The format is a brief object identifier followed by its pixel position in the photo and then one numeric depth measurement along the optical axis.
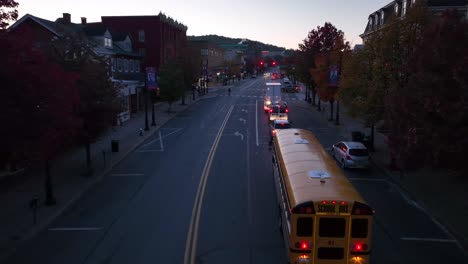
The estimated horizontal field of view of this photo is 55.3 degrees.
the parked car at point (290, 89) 96.90
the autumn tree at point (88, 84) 23.12
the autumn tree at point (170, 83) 56.75
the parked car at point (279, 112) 45.09
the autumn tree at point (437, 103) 13.78
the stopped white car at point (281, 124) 38.34
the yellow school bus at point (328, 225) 11.92
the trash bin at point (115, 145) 31.45
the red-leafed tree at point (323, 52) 48.28
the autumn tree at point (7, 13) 12.69
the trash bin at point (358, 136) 33.03
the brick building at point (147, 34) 72.12
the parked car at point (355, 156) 26.30
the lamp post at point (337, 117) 45.63
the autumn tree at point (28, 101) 12.64
